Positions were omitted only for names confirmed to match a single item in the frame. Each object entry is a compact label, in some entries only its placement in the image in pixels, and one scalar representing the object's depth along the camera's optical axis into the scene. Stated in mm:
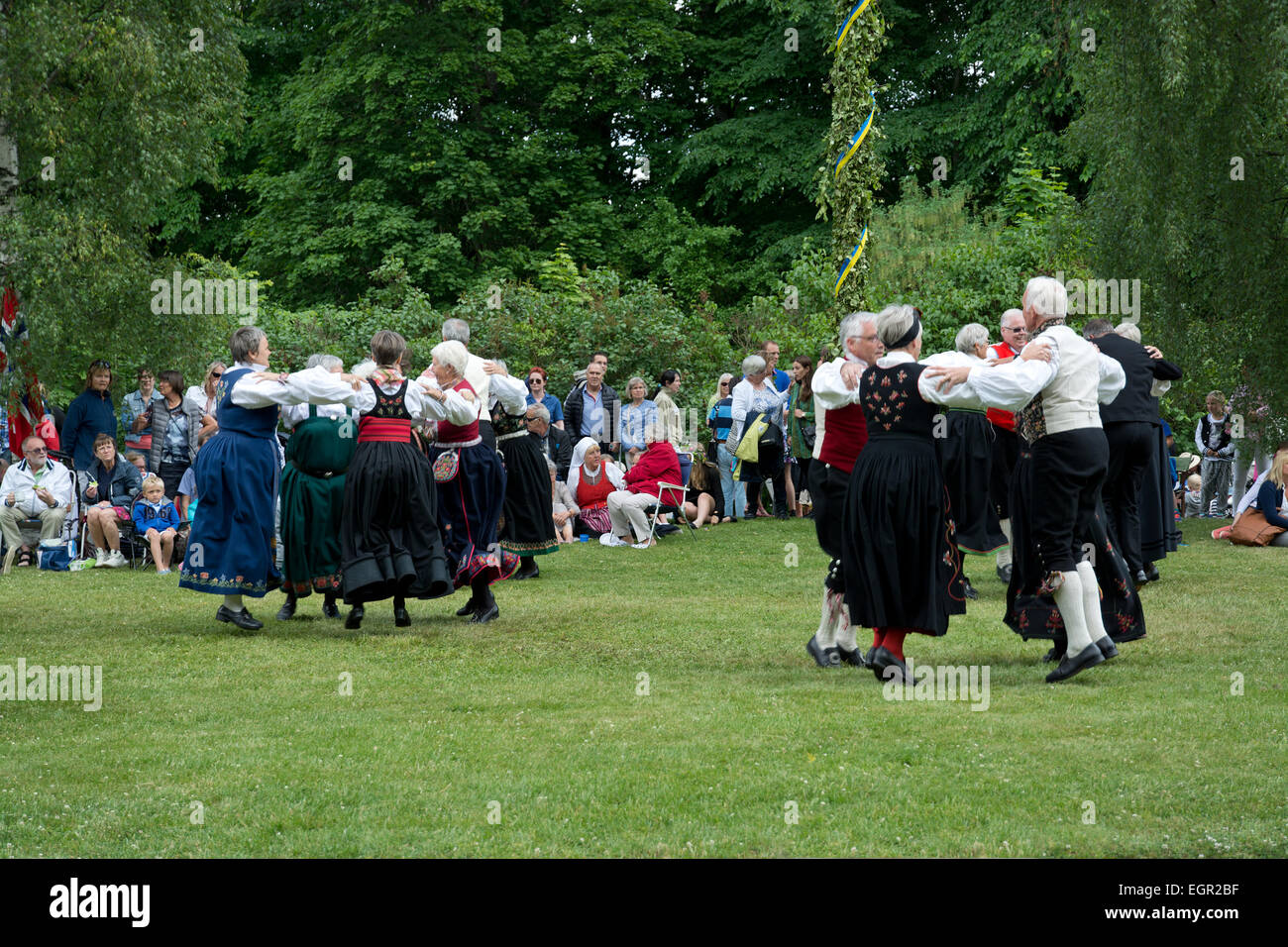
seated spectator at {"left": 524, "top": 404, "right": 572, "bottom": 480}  16328
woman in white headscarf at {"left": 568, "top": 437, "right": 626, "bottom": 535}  17453
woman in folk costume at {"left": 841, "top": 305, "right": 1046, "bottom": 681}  7879
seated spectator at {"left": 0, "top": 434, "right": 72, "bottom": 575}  15406
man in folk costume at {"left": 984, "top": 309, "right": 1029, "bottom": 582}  11322
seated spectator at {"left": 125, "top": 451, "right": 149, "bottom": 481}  16234
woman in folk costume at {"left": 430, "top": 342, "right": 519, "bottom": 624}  10953
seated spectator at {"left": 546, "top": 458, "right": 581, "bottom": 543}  17469
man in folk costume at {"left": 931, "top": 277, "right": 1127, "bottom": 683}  8062
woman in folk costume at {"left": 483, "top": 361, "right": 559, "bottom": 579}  11977
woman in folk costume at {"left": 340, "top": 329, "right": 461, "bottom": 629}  10180
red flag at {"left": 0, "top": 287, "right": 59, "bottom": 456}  15438
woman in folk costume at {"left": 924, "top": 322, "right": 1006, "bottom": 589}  11320
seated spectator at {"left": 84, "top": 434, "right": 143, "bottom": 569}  15500
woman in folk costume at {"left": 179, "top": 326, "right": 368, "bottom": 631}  10477
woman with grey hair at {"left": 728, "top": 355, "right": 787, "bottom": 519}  18734
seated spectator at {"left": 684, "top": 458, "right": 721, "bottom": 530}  18734
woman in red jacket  16938
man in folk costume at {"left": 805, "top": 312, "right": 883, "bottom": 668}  8312
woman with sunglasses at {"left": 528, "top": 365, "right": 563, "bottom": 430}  16156
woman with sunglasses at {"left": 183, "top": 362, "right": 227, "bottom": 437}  15789
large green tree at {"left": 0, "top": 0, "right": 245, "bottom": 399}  14570
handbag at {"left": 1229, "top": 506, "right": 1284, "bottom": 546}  15820
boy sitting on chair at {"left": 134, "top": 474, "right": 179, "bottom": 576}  15359
